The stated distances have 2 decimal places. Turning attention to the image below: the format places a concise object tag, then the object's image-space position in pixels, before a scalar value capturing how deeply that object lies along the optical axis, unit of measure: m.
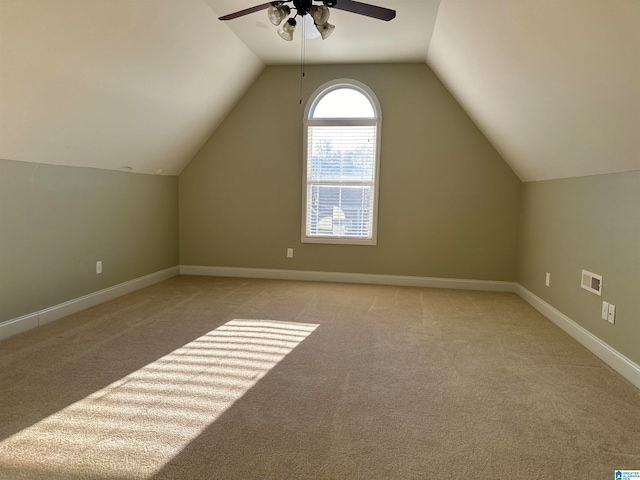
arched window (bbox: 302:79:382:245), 5.26
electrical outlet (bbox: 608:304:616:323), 2.89
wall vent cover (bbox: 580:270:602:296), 3.11
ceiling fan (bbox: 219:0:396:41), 2.67
